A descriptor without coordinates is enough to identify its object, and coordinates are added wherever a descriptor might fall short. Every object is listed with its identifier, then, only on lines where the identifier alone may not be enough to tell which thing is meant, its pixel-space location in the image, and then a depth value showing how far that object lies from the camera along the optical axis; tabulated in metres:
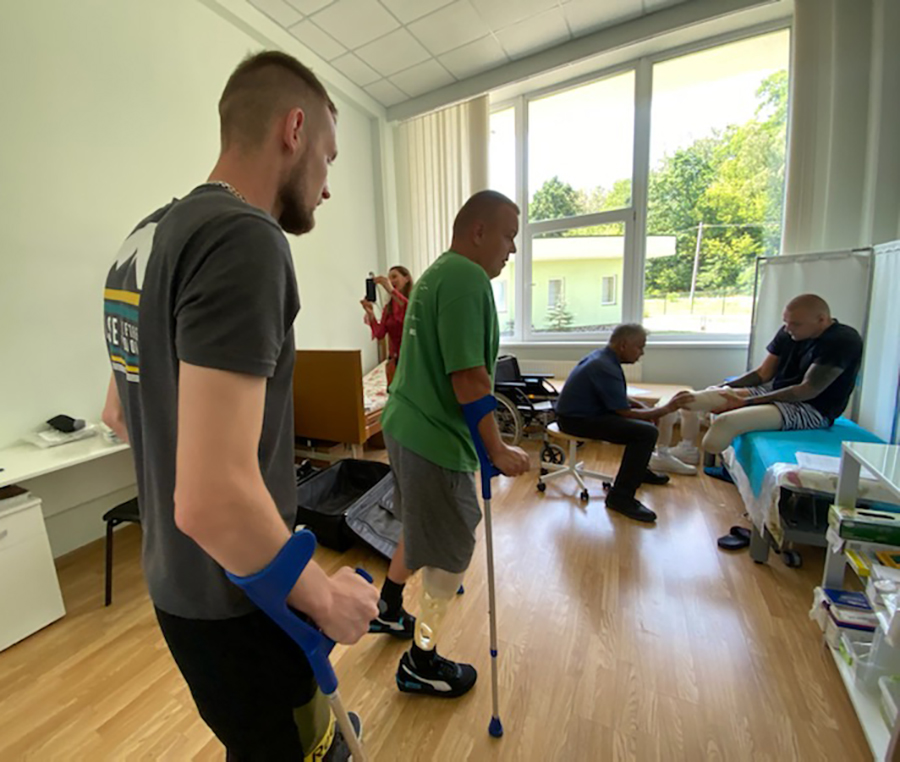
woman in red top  3.35
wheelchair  3.30
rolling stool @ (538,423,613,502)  2.66
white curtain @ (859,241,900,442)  2.44
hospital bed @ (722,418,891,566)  1.74
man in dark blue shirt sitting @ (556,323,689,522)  2.45
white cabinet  1.57
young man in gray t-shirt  0.42
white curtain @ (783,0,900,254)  2.77
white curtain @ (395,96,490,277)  4.20
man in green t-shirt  1.10
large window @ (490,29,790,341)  3.52
